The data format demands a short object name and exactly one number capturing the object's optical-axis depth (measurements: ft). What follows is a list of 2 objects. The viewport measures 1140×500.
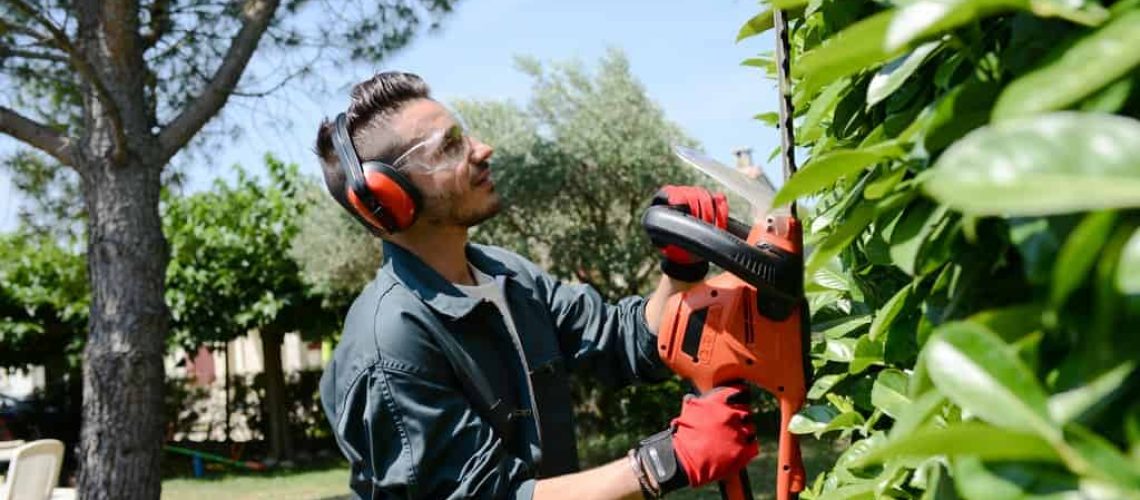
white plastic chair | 16.25
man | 6.41
